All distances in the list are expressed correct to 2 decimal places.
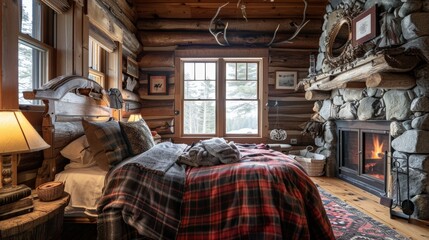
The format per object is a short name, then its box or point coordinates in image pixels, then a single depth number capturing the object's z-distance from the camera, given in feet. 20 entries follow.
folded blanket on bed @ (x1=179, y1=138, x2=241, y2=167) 6.39
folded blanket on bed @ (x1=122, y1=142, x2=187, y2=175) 5.79
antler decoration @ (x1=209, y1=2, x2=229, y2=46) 13.66
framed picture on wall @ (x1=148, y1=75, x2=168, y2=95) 15.07
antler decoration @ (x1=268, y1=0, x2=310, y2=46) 13.60
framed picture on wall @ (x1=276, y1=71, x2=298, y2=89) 15.16
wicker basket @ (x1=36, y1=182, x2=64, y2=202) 4.73
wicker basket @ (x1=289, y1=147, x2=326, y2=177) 13.08
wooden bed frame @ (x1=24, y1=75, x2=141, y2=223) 5.83
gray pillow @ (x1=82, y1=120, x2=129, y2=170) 6.23
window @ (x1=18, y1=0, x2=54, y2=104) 5.97
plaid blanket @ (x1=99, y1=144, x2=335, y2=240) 5.23
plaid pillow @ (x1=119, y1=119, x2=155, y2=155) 7.26
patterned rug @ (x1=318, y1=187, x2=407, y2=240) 6.63
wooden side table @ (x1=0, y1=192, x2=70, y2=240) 3.69
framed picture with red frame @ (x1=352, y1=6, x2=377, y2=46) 9.30
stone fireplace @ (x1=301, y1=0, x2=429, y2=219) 7.67
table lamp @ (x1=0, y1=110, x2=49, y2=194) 3.86
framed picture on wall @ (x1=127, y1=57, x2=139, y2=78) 13.14
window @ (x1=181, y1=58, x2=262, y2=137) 15.31
